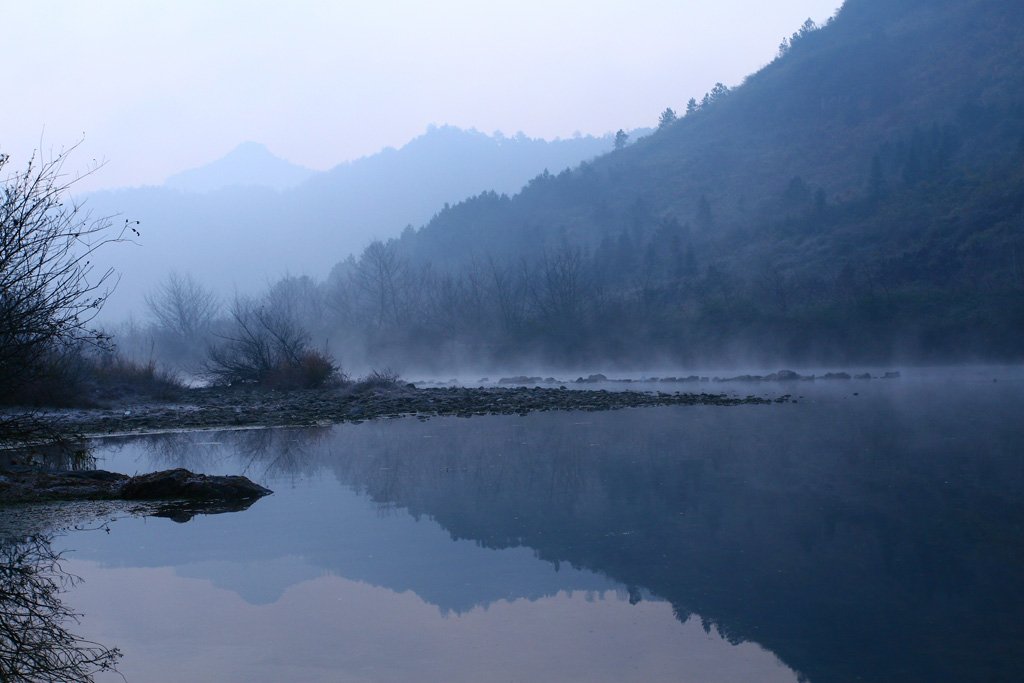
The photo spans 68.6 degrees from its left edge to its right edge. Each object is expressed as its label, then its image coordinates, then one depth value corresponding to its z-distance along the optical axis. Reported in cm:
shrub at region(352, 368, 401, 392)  2305
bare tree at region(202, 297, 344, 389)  2406
